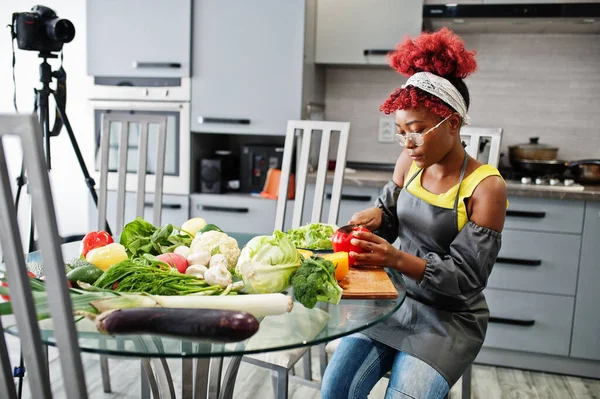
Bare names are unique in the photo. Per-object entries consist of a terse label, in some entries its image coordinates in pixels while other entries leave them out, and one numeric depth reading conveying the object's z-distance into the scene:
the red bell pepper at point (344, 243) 1.37
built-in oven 3.01
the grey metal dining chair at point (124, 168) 2.22
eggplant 0.92
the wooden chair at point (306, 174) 2.28
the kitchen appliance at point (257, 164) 3.03
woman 1.40
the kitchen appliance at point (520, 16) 2.65
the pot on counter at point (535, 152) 2.93
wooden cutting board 1.27
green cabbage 1.19
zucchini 1.18
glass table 0.96
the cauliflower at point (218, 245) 1.35
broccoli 1.16
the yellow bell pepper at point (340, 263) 1.29
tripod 2.19
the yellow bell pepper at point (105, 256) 1.28
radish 1.28
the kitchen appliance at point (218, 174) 3.02
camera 2.19
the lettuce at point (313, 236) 1.63
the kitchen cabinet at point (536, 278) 2.59
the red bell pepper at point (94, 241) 1.40
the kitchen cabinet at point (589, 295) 2.55
